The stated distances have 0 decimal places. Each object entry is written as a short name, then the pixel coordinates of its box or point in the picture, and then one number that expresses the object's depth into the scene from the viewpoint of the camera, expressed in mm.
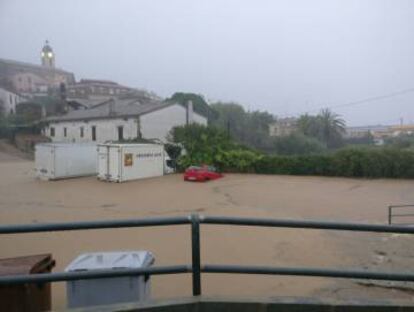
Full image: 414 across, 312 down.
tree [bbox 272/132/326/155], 45781
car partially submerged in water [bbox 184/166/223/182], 24469
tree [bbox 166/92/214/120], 54188
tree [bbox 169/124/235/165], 29888
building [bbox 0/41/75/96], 92431
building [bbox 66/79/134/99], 94275
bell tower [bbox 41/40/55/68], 110000
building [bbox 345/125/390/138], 91875
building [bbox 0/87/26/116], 67475
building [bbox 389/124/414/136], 86950
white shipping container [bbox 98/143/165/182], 23156
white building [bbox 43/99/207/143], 36219
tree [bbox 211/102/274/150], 55844
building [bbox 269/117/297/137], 68531
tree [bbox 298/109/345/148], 58906
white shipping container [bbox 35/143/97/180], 23938
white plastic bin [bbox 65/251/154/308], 2998
